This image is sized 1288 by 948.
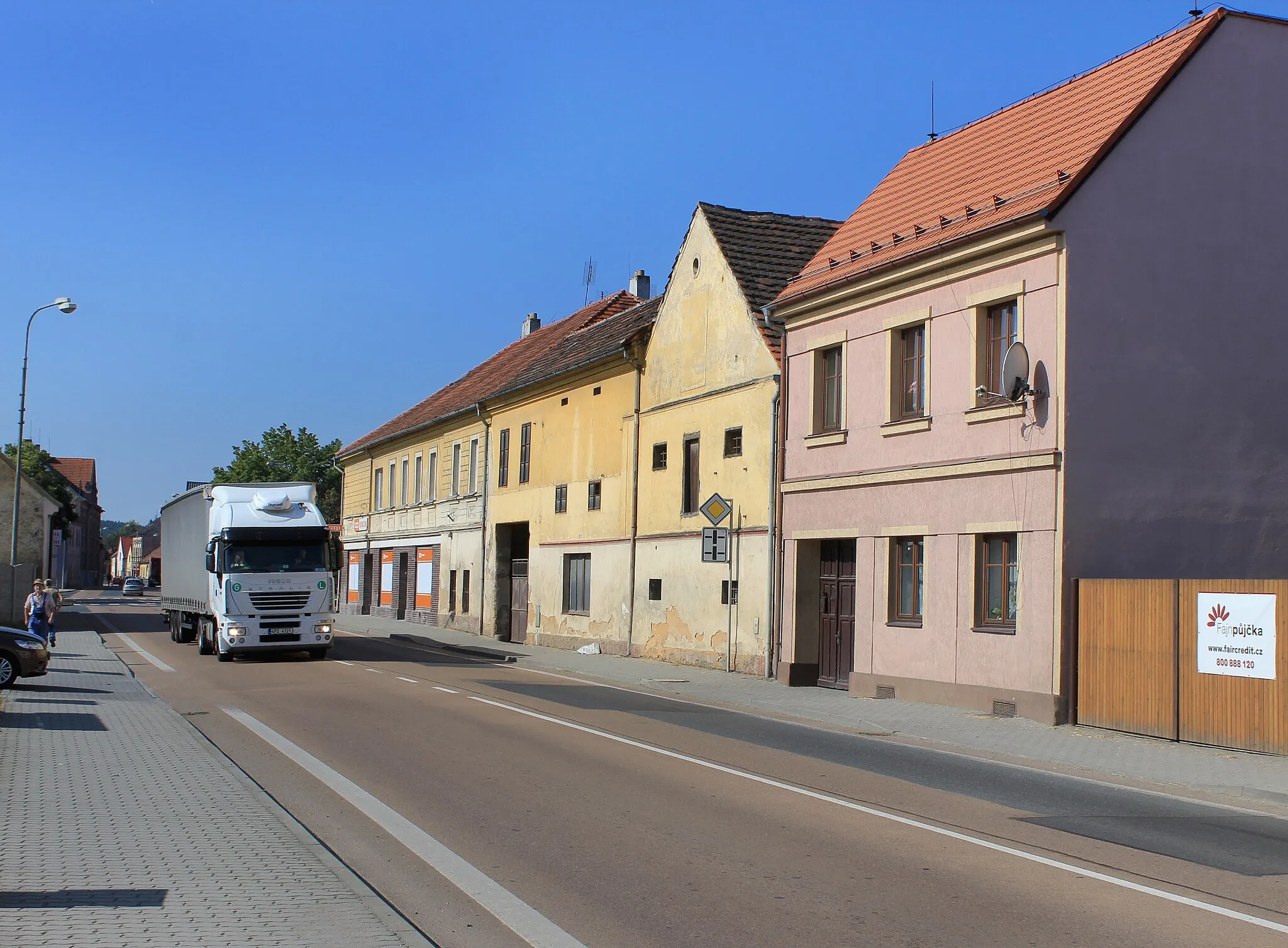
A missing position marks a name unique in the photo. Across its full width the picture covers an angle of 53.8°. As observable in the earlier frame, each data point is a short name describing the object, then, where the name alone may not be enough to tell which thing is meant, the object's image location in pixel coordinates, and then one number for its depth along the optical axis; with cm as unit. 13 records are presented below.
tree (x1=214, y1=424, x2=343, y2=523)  9512
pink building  1720
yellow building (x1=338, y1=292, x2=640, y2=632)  4144
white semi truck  2645
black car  1912
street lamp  3622
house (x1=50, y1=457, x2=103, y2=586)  12350
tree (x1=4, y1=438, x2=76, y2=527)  9100
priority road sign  2258
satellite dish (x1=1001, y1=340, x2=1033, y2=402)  1727
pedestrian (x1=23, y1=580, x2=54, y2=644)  2644
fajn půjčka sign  1398
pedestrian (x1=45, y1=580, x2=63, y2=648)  2731
